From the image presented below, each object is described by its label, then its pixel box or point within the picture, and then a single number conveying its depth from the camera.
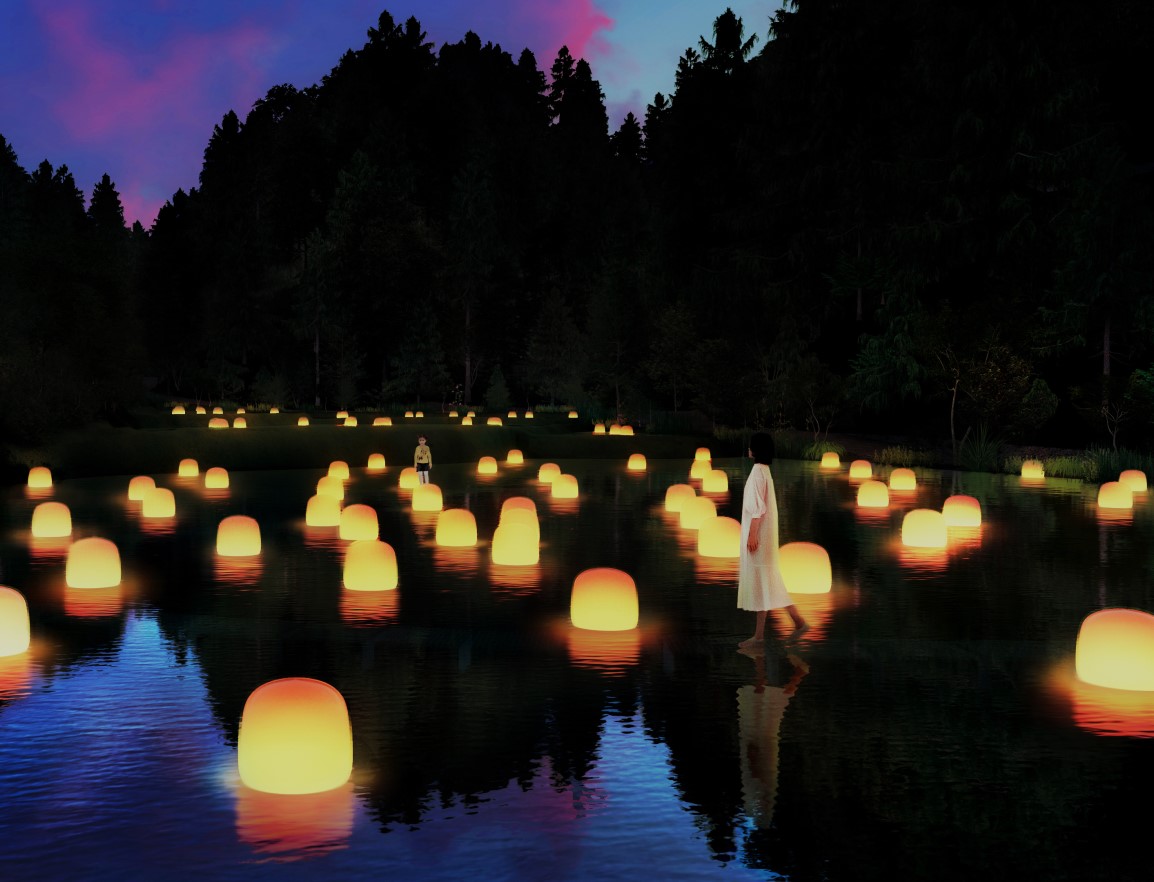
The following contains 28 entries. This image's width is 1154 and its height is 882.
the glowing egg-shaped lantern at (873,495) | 28.92
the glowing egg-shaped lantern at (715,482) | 32.56
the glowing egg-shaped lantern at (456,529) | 20.86
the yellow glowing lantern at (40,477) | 33.91
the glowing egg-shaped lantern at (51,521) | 22.67
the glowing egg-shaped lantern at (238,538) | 20.02
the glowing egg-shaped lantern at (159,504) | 26.16
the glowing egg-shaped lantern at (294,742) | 8.01
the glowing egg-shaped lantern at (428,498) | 27.16
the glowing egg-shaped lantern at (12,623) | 12.32
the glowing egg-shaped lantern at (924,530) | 21.41
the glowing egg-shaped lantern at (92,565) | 16.75
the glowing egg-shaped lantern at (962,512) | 24.41
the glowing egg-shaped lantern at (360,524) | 21.94
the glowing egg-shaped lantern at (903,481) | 33.56
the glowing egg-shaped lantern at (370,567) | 16.39
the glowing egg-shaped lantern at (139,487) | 29.97
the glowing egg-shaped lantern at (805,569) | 16.20
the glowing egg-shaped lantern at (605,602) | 13.60
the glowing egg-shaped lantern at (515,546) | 18.81
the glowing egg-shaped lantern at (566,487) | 30.31
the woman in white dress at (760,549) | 12.66
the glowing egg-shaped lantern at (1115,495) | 28.66
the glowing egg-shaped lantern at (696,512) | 23.62
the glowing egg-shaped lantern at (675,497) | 26.59
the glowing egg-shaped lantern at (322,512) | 24.05
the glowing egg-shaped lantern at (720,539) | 19.91
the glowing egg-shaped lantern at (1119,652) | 10.91
